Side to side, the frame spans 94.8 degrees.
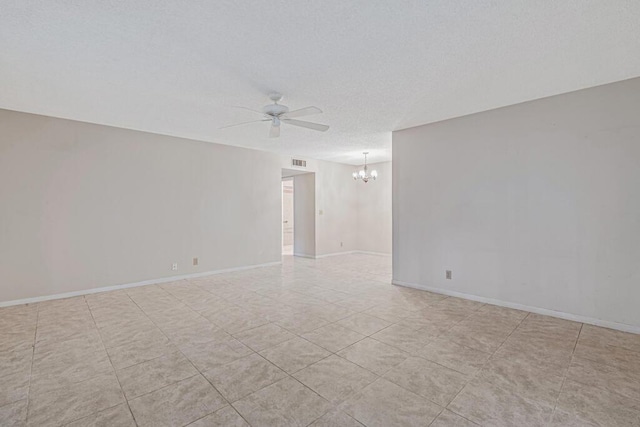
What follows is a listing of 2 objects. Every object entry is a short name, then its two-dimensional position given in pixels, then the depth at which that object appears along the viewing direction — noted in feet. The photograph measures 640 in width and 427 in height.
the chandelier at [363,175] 23.06
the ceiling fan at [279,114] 10.55
